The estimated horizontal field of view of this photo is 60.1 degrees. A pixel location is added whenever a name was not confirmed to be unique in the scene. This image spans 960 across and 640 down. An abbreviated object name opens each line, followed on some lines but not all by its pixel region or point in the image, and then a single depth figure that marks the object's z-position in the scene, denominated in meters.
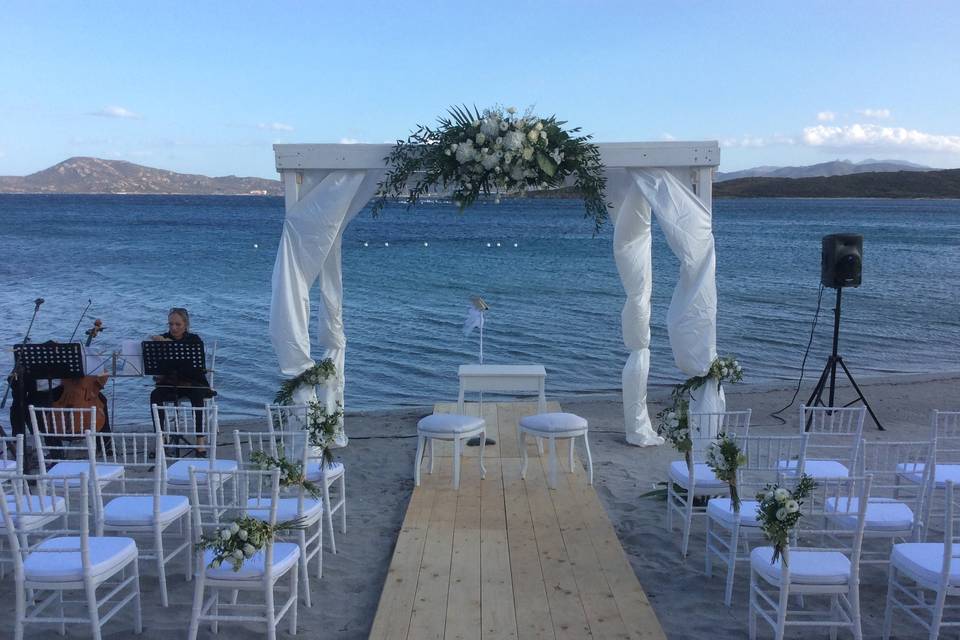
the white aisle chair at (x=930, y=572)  3.64
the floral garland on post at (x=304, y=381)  6.81
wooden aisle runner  3.92
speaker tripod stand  7.92
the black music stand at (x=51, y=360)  6.79
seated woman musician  7.32
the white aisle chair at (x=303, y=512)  4.16
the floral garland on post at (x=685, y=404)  4.92
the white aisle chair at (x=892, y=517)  4.25
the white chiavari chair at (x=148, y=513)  4.21
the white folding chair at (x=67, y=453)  4.59
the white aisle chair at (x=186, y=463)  4.61
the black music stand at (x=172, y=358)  7.13
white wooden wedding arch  6.38
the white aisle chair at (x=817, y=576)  3.67
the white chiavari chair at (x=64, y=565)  3.60
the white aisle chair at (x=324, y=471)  4.93
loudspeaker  7.95
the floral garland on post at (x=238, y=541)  3.44
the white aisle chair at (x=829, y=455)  4.54
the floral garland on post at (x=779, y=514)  3.51
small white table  7.10
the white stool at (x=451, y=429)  6.07
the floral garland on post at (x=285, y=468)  4.00
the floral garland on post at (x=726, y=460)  4.06
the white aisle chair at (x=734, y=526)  4.32
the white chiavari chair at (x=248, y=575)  3.62
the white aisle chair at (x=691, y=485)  5.01
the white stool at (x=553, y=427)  6.11
